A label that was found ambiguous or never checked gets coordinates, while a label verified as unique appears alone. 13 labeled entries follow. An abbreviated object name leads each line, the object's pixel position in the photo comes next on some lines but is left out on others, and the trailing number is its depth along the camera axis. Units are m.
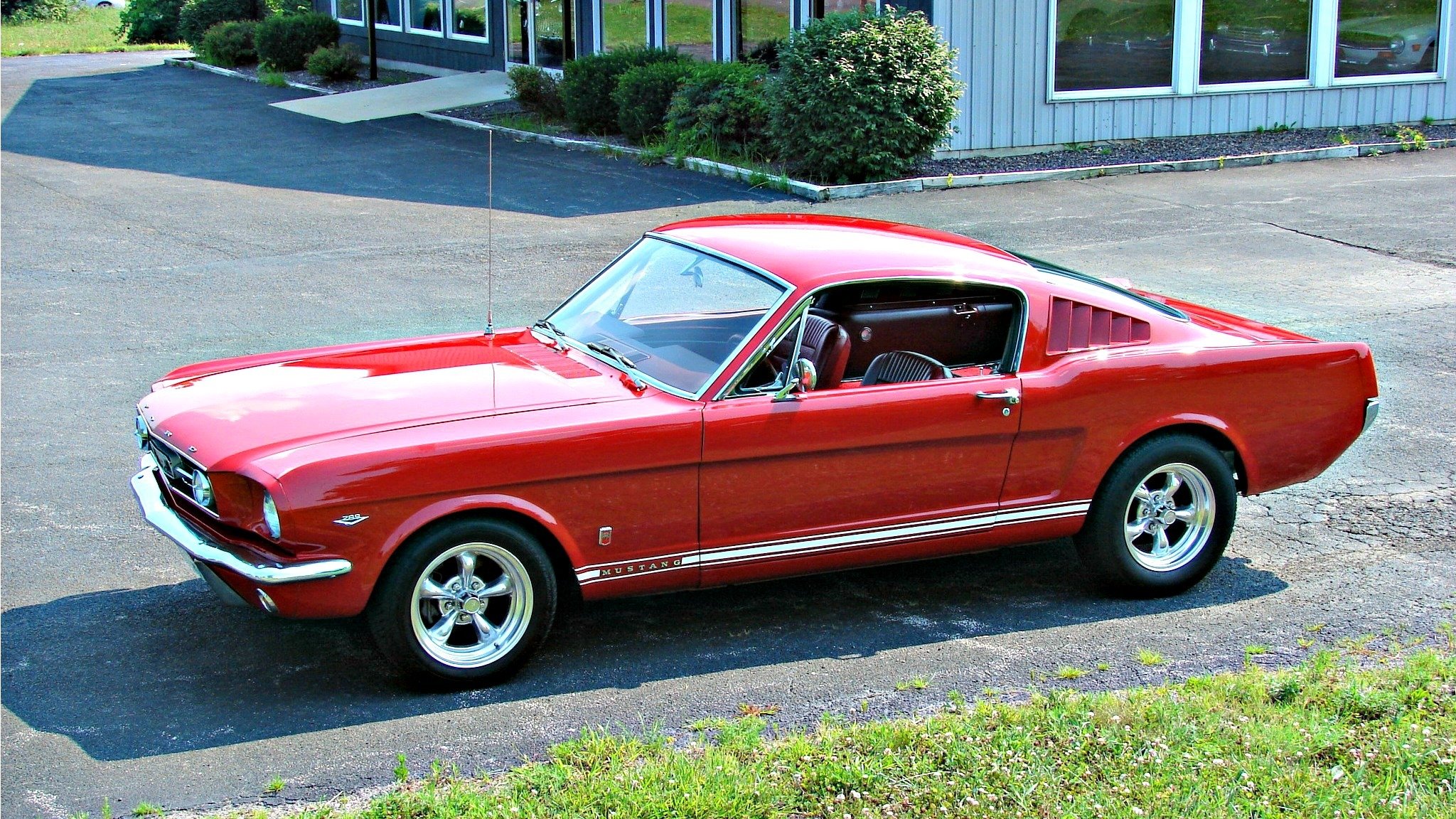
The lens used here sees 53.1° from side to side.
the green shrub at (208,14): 34.38
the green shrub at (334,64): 26.95
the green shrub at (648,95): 18.16
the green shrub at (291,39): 28.94
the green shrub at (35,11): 48.00
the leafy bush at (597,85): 19.44
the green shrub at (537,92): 21.00
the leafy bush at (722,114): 17.02
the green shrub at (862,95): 15.31
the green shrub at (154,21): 39.81
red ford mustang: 4.78
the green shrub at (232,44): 30.55
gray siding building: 17.02
